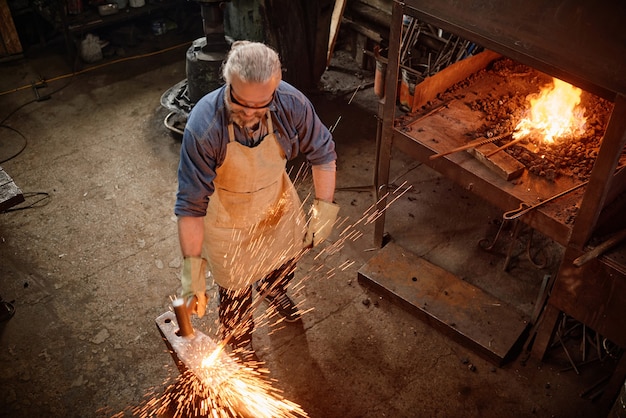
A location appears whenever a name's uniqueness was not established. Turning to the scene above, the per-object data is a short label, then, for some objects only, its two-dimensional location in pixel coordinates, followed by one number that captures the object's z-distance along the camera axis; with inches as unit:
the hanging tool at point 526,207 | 129.6
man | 103.8
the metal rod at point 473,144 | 144.1
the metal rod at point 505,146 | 141.1
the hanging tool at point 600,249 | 120.0
